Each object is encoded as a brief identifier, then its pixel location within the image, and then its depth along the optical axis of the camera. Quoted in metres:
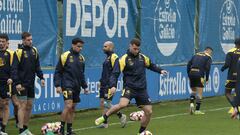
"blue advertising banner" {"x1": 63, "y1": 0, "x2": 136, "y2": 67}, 20.81
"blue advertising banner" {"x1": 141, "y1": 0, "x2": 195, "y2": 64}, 24.91
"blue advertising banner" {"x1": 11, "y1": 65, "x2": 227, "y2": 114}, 19.70
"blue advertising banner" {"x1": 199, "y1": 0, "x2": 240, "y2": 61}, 28.64
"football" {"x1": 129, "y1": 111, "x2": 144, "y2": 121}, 18.50
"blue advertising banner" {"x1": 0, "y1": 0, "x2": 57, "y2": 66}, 18.12
